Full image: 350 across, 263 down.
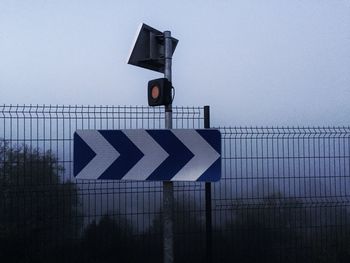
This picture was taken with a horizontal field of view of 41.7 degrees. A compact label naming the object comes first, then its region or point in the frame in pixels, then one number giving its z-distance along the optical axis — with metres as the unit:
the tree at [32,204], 6.36
